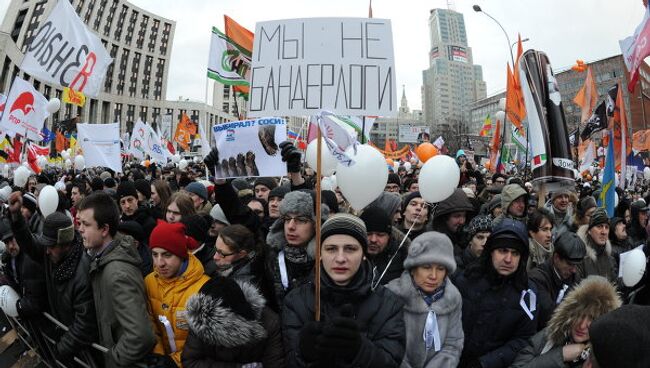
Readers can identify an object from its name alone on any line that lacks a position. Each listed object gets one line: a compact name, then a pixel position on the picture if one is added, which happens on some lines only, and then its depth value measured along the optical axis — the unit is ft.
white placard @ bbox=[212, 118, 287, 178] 13.04
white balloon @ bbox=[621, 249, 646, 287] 10.89
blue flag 19.04
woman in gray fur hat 8.07
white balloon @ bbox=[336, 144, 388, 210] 11.48
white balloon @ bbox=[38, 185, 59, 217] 14.71
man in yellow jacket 8.98
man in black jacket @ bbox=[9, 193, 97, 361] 9.49
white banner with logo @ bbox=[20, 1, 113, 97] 20.72
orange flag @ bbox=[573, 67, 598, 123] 35.15
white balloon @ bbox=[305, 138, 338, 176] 15.74
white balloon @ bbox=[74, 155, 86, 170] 43.50
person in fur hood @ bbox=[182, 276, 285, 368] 7.10
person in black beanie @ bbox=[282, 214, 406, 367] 7.21
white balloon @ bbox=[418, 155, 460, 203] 13.08
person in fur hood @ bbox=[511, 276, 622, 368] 7.70
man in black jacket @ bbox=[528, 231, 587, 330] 10.78
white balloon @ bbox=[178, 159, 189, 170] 44.48
